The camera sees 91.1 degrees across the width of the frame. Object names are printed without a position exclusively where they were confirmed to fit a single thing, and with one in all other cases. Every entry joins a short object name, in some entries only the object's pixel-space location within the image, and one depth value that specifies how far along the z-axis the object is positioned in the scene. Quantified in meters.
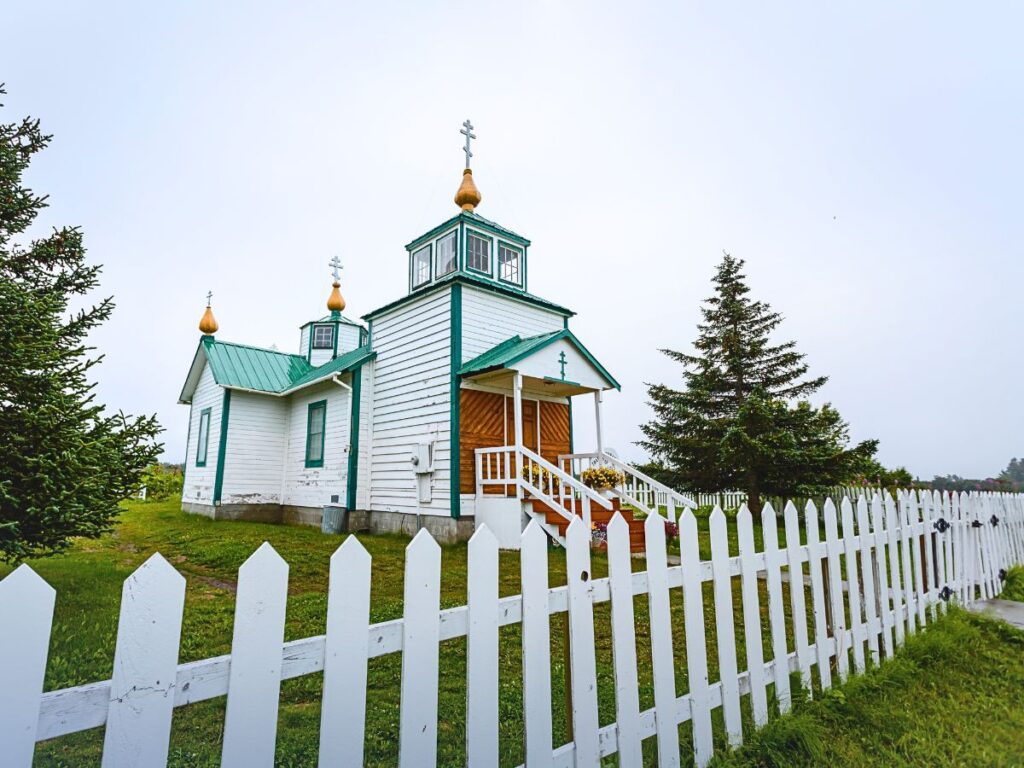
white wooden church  10.48
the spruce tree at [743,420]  15.24
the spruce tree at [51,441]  4.71
